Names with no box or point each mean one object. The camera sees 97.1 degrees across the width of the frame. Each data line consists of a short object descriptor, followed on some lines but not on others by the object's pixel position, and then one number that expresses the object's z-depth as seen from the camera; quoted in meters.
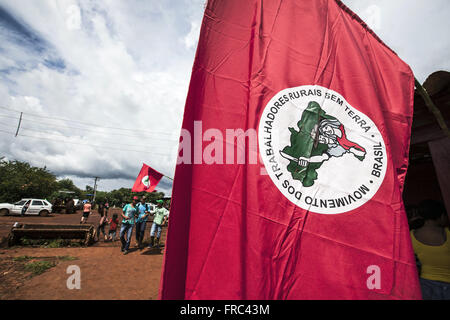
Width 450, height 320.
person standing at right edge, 1.90
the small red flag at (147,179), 7.22
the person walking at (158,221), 7.08
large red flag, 1.33
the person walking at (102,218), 7.83
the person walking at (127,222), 6.22
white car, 16.41
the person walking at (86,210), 11.36
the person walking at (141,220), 6.76
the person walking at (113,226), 7.98
